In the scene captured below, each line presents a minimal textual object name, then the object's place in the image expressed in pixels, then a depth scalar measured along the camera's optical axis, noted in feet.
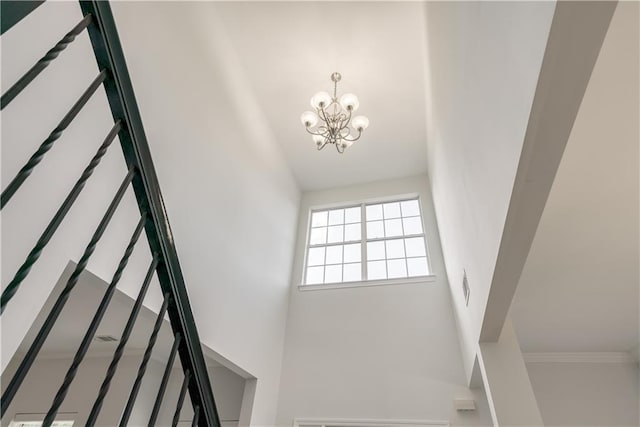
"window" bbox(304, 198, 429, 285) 17.53
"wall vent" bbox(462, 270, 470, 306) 10.68
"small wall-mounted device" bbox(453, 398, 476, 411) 12.63
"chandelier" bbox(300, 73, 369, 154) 13.05
